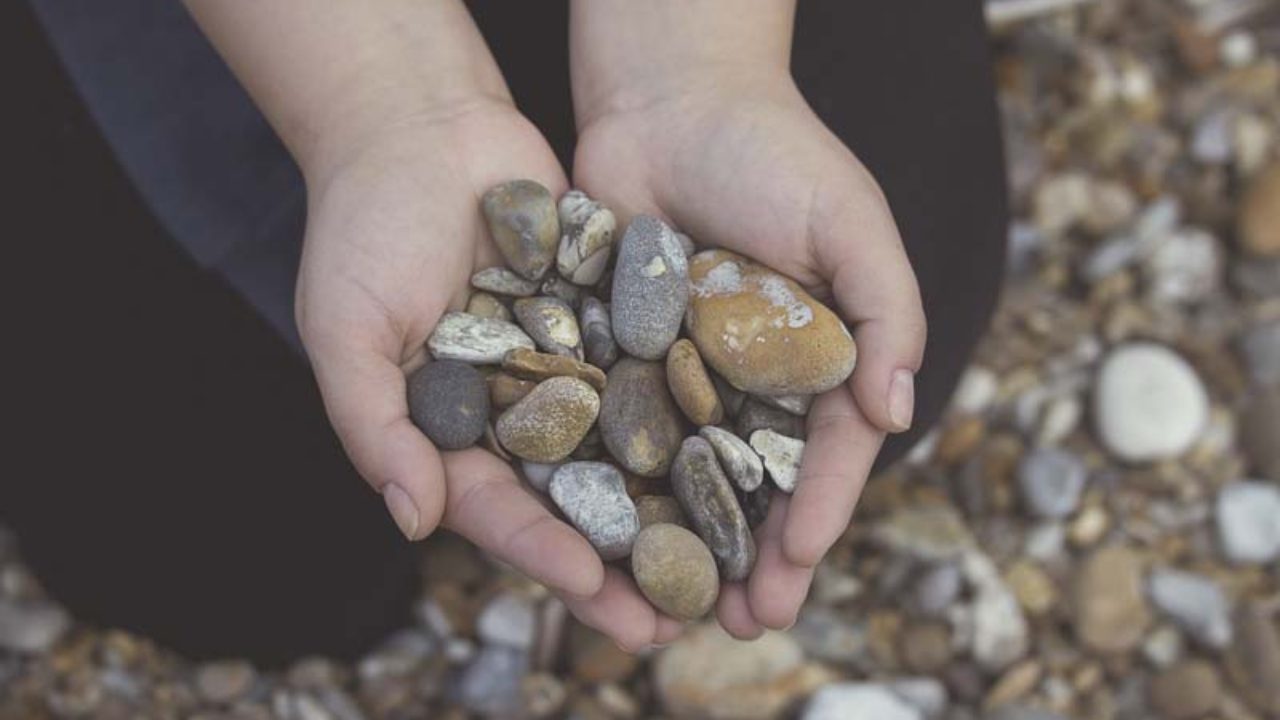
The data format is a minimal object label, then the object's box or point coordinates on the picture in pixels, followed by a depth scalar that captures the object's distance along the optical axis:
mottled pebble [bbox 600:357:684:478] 0.56
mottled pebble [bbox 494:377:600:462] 0.55
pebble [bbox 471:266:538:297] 0.58
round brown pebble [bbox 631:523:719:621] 0.54
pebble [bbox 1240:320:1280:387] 0.76
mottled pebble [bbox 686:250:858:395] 0.55
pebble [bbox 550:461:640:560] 0.55
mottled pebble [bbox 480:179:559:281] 0.58
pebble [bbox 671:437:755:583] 0.54
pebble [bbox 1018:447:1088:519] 0.72
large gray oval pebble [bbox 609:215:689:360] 0.57
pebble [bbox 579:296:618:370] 0.58
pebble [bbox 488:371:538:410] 0.57
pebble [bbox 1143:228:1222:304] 0.78
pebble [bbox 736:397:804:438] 0.57
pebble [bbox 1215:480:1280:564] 0.72
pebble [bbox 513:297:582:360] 0.58
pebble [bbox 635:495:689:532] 0.56
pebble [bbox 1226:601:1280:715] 0.69
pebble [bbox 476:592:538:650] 0.70
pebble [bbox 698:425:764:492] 0.55
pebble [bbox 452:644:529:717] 0.68
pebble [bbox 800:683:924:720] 0.67
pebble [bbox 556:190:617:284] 0.58
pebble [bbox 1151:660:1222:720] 0.69
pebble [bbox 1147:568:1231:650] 0.70
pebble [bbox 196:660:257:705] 0.68
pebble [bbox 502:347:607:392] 0.56
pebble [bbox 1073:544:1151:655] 0.70
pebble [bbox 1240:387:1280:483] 0.74
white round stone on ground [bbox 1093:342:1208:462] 0.74
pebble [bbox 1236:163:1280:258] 0.78
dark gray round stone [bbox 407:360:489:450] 0.55
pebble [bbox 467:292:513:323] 0.58
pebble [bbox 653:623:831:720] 0.68
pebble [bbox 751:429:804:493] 0.55
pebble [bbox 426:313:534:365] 0.57
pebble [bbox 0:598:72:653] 0.69
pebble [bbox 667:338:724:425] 0.57
